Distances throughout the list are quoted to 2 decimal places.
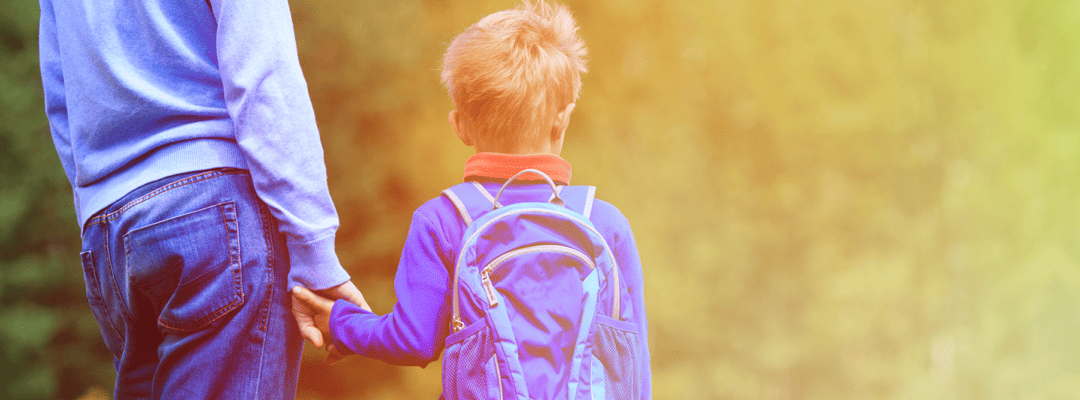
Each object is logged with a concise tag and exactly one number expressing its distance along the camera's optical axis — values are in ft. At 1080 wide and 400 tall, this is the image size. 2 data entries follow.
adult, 22.06
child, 22.20
